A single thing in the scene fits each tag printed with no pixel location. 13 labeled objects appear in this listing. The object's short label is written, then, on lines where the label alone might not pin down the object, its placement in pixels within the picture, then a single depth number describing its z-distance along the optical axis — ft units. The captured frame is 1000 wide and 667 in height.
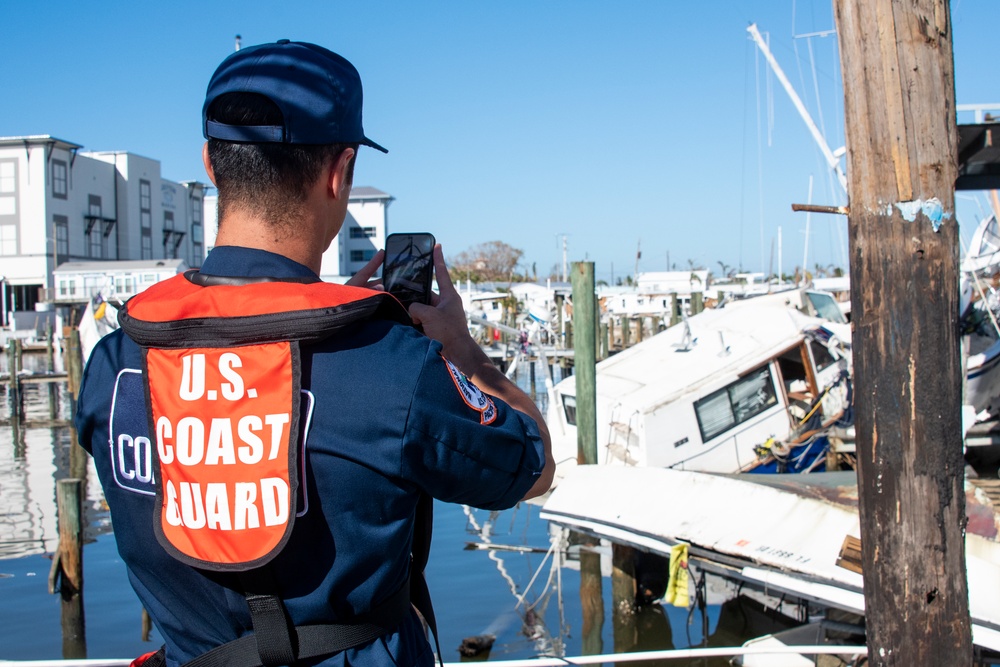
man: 5.14
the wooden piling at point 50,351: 125.39
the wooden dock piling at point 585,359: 32.86
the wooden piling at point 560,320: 132.57
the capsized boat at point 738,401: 40.11
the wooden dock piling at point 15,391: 89.97
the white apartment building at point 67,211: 186.60
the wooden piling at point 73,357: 80.69
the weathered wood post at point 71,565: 31.42
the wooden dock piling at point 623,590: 31.76
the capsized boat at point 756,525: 21.99
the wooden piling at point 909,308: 10.19
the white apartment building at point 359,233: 231.09
